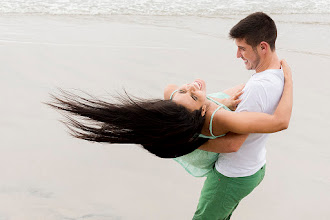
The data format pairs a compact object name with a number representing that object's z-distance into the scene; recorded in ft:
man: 7.27
